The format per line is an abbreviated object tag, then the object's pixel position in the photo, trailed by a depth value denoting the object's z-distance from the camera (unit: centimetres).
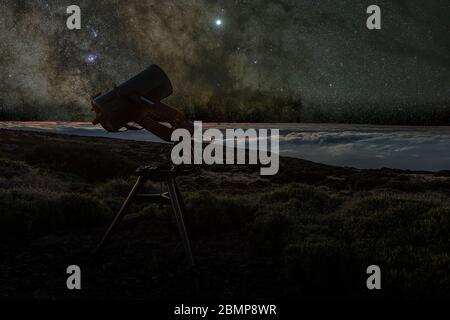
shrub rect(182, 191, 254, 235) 868
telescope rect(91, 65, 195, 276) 537
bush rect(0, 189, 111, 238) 828
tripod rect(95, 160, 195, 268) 534
